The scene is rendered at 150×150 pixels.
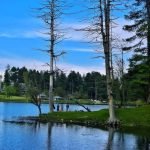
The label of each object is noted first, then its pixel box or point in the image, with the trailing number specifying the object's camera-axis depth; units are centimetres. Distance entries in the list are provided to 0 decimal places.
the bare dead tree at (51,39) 5741
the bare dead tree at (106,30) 4678
